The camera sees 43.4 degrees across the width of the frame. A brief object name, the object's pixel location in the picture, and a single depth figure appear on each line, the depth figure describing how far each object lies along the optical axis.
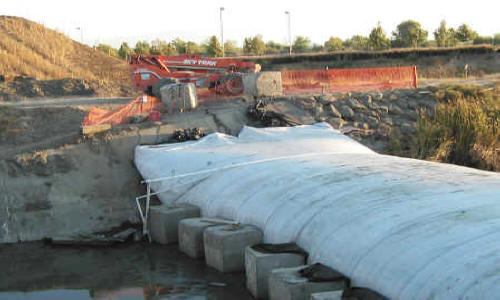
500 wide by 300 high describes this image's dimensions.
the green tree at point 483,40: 59.16
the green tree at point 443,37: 54.34
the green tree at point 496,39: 66.44
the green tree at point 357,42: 56.72
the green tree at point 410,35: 53.91
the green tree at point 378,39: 50.78
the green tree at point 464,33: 56.87
